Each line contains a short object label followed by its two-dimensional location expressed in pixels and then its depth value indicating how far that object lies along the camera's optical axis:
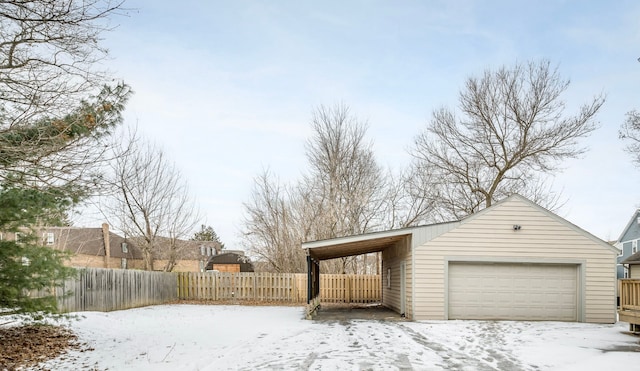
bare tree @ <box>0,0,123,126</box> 5.79
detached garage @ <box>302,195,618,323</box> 14.11
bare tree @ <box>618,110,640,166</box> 18.20
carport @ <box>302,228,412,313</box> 14.23
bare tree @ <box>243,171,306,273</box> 26.00
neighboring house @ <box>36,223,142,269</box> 35.22
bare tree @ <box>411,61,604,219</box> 22.42
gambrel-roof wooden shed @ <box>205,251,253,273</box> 44.81
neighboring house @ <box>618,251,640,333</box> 11.18
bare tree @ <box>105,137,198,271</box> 22.91
